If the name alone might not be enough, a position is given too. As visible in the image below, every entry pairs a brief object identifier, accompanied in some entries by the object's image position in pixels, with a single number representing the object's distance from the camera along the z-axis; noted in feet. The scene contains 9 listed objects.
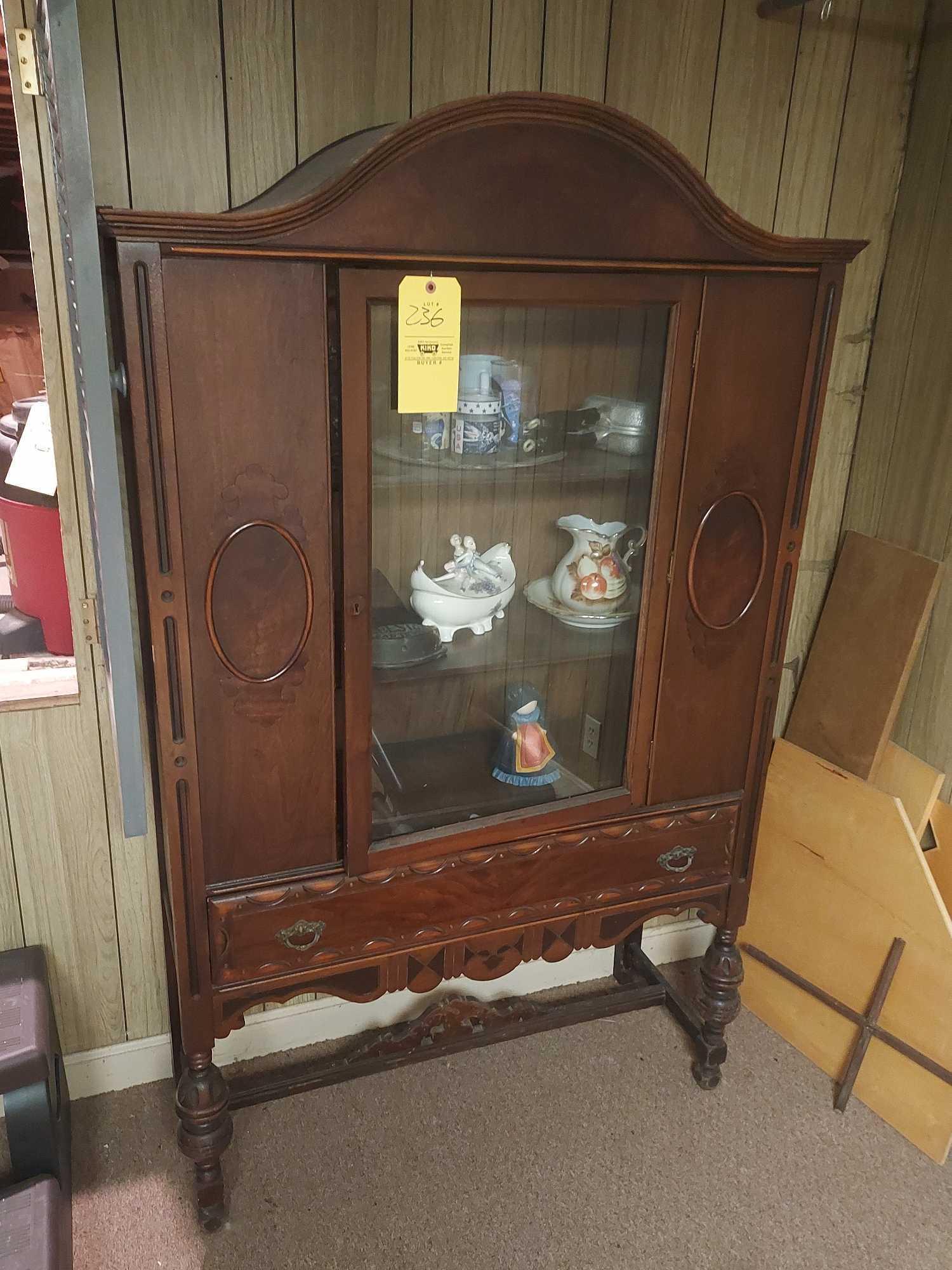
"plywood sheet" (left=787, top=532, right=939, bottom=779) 5.85
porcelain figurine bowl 4.66
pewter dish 4.42
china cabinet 3.68
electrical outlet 5.08
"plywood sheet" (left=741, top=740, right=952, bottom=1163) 5.54
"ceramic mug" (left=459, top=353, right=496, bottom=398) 4.27
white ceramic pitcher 4.83
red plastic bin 4.82
